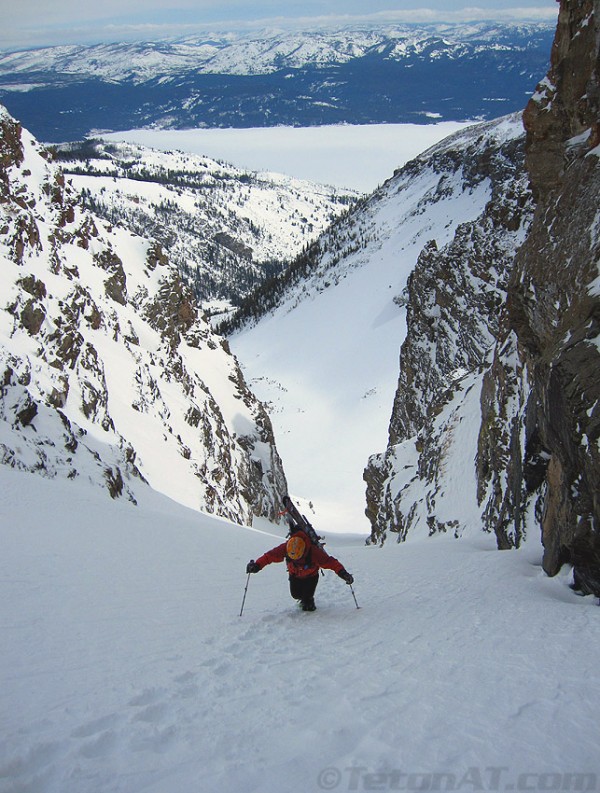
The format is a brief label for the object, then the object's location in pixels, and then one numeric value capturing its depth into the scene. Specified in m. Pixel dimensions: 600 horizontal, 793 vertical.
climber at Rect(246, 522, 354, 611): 7.52
